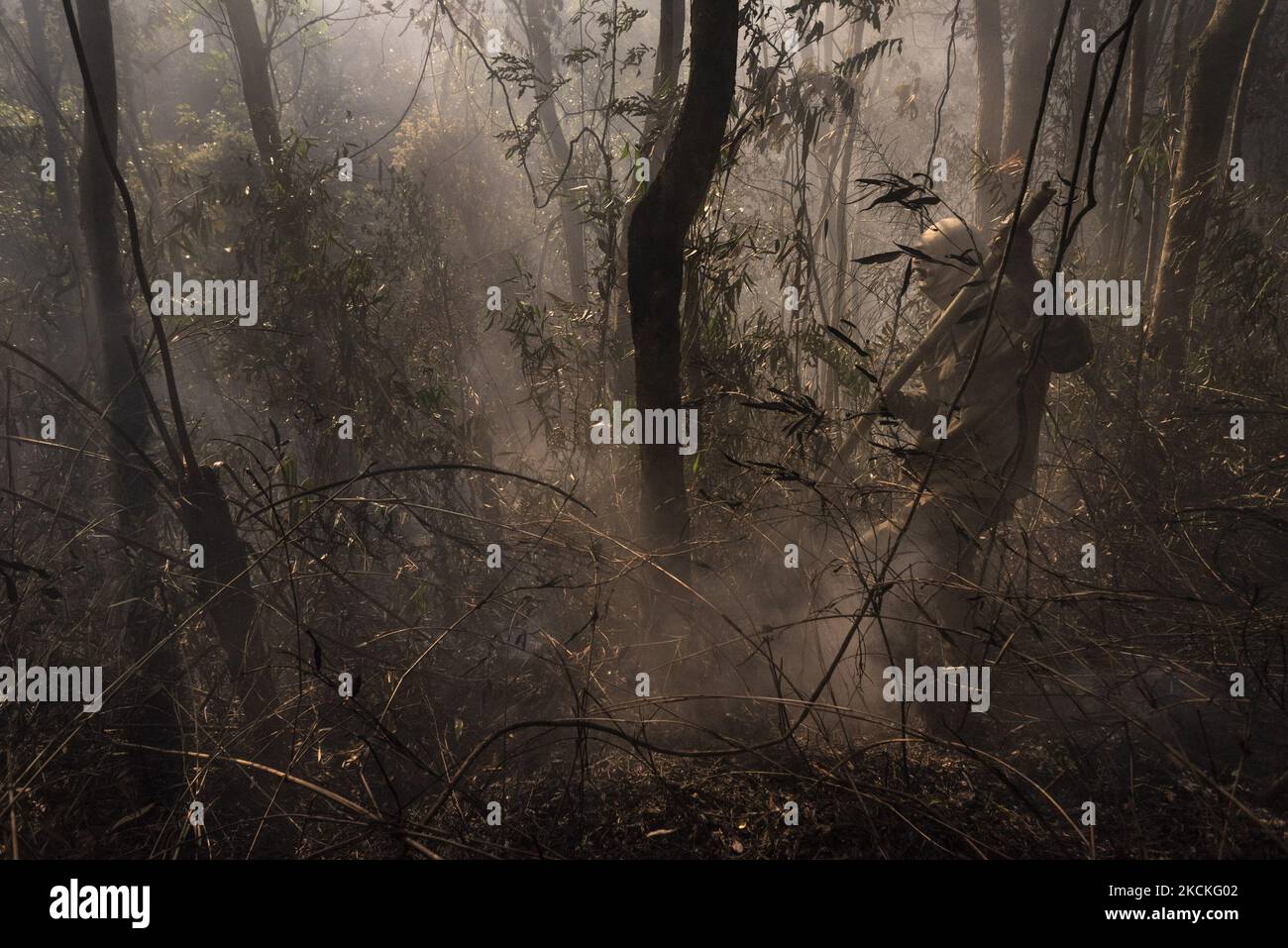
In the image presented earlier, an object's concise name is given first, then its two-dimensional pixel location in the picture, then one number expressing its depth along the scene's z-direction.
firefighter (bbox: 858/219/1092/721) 2.70
